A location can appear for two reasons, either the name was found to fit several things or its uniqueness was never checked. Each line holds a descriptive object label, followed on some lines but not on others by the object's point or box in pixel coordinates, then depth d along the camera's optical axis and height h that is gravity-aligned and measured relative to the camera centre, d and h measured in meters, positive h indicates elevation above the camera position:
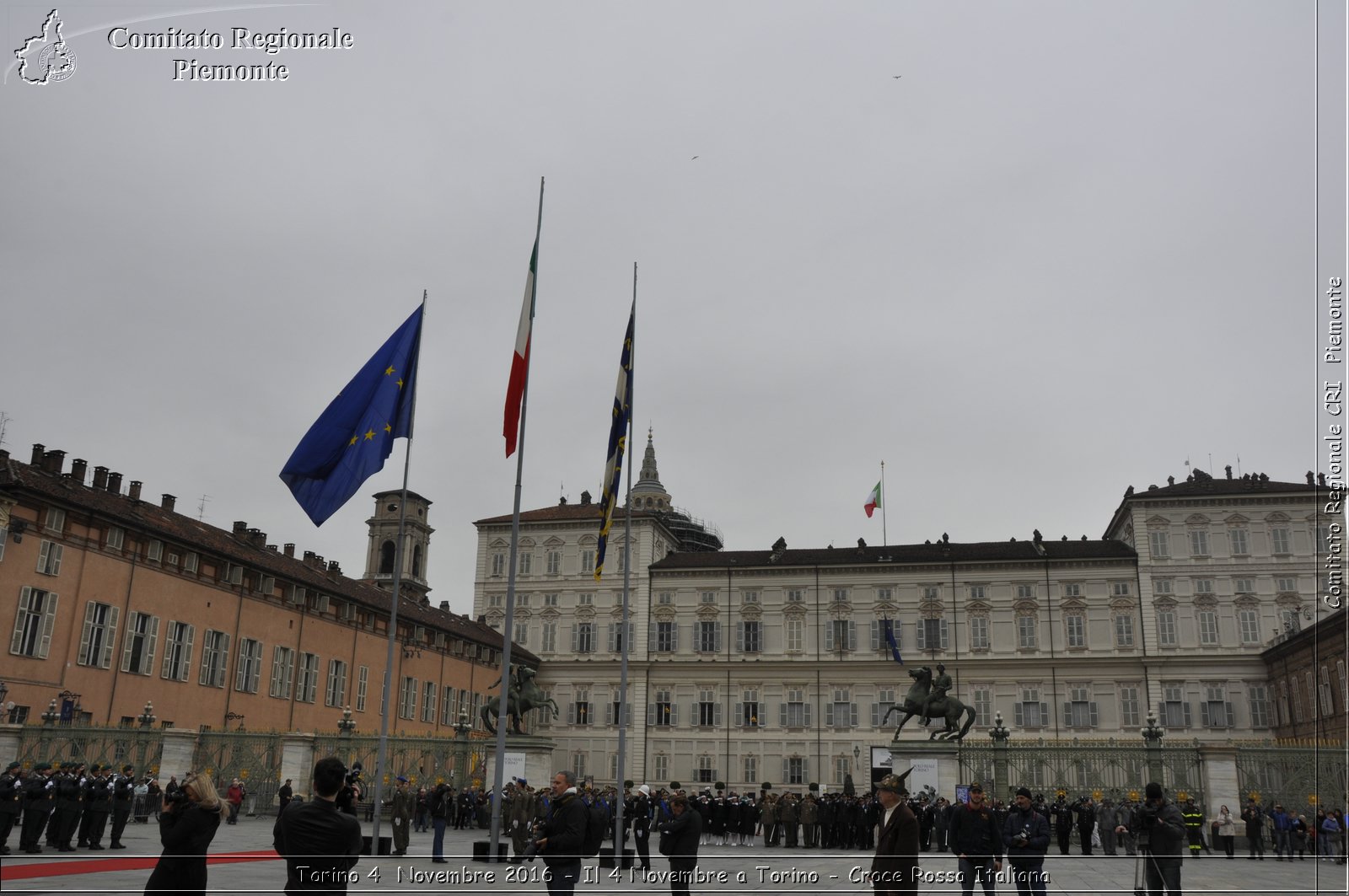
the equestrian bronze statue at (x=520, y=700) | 31.89 +0.84
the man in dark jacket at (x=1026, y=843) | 12.40 -1.19
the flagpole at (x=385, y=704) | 18.48 +0.38
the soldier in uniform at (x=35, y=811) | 17.64 -1.72
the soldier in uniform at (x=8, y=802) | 16.64 -1.50
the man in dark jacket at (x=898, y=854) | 8.08 -0.90
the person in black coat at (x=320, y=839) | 6.32 -0.72
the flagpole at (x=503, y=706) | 15.38 +0.31
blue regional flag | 19.97 +5.63
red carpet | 14.56 -2.39
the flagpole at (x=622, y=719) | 18.39 +0.19
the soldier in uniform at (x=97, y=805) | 18.84 -1.68
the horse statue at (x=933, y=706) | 29.14 +0.95
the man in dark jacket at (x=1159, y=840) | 11.53 -1.02
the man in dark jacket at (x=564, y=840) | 9.38 -1.01
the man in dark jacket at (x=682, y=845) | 11.83 -1.28
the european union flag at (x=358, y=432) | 17.53 +5.14
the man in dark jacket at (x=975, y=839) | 12.09 -1.14
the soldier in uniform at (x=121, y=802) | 19.42 -1.70
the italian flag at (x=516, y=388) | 17.88 +5.81
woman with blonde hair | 7.28 -0.86
